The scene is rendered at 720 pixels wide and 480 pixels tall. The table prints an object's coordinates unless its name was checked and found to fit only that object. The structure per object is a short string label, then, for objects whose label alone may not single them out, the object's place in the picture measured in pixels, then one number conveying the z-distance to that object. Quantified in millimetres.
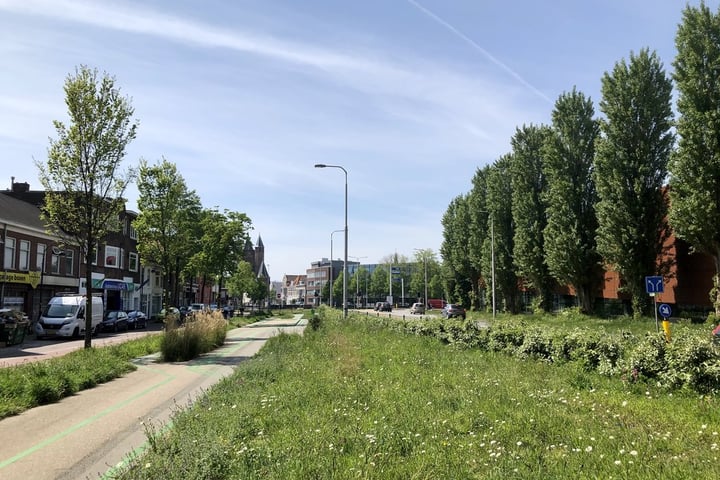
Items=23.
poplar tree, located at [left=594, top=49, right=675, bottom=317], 31375
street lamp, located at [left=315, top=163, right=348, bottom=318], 32109
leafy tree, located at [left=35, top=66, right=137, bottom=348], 18469
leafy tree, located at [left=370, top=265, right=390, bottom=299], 132750
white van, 29422
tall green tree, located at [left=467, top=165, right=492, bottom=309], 56500
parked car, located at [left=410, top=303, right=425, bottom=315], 71625
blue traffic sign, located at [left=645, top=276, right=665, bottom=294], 19516
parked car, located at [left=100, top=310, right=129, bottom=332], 37688
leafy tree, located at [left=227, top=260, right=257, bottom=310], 74394
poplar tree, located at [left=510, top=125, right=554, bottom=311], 43375
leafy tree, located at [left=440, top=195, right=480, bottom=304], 61688
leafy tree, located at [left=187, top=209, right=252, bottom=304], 46316
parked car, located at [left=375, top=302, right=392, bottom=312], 84956
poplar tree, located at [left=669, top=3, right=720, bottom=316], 25109
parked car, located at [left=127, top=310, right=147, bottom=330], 42462
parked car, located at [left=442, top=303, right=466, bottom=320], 51656
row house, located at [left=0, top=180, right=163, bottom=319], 35656
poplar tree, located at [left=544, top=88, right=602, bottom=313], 37281
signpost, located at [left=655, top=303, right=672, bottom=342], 16953
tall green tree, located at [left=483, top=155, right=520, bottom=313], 50500
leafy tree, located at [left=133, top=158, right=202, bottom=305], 32250
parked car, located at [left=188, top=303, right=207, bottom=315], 57075
